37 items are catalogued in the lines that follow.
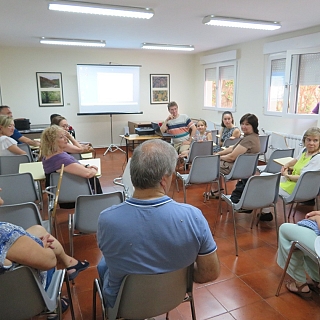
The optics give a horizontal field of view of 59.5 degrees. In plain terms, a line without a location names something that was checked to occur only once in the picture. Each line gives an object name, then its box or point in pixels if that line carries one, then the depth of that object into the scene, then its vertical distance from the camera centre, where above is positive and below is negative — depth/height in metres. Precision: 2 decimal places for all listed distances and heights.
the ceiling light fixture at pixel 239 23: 3.91 +1.12
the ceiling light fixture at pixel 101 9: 3.17 +1.08
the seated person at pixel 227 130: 4.67 -0.50
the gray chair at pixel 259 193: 2.44 -0.83
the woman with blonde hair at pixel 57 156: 2.54 -0.51
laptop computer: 5.13 -0.60
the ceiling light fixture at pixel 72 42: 5.45 +1.17
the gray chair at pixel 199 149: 3.99 -0.70
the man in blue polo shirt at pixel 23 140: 4.39 -0.60
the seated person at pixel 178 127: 4.89 -0.46
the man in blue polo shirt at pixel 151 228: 1.09 -0.49
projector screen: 7.10 +0.32
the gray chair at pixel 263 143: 4.68 -0.72
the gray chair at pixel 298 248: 1.73 -0.95
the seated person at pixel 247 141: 3.37 -0.49
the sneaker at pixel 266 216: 3.17 -1.30
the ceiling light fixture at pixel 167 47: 6.17 +1.19
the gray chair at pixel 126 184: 2.46 -0.76
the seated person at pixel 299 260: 1.94 -1.13
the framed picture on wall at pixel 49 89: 6.95 +0.29
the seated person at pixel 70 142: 3.48 -0.56
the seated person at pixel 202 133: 4.49 -0.53
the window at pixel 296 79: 4.83 +0.36
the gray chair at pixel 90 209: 2.15 -0.82
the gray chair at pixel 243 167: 3.23 -0.78
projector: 5.57 -0.61
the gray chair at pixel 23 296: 1.17 -0.84
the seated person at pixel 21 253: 1.18 -0.65
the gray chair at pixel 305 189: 2.55 -0.82
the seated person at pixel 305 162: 2.68 -0.61
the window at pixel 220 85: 6.77 +0.37
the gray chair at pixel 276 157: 3.53 -0.71
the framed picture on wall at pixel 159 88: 7.92 +0.34
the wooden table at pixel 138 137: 5.09 -0.68
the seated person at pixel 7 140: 3.60 -0.49
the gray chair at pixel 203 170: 3.16 -0.81
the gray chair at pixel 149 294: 1.14 -0.82
